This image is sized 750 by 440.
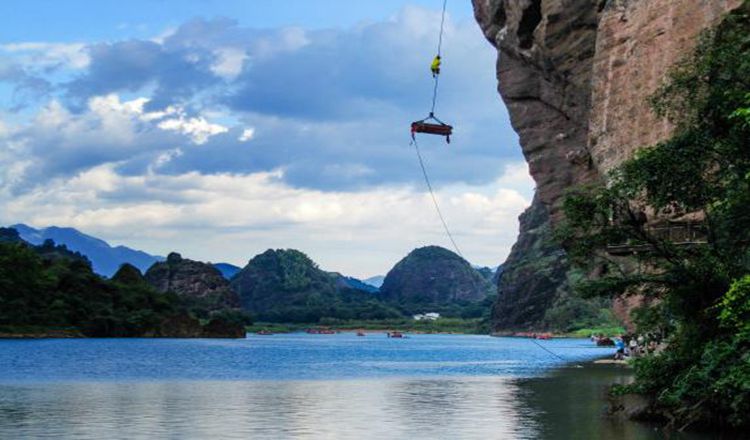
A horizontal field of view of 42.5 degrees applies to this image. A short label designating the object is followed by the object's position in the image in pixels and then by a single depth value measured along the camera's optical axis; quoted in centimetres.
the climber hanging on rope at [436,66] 5556
